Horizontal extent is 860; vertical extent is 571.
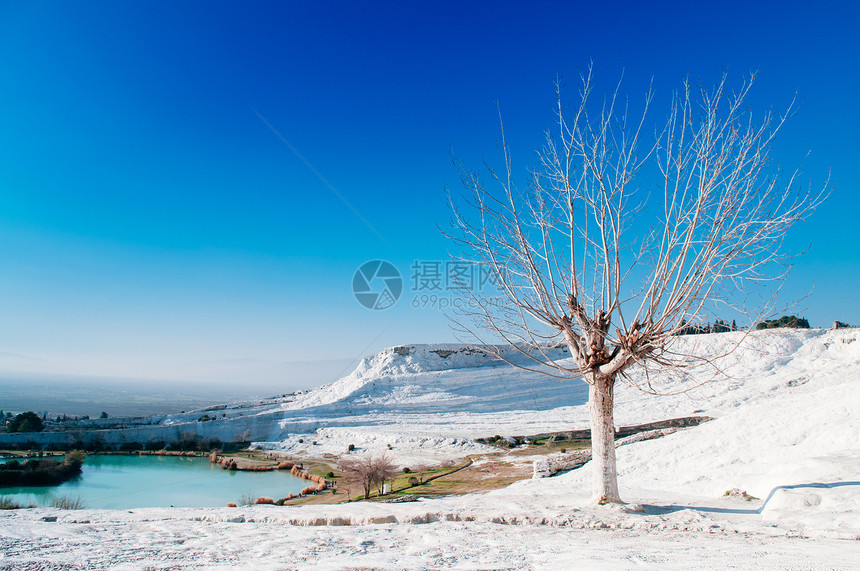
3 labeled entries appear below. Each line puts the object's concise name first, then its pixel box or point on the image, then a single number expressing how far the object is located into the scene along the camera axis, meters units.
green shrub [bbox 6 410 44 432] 41.88
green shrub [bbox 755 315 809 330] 47.61
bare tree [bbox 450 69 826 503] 7.44
